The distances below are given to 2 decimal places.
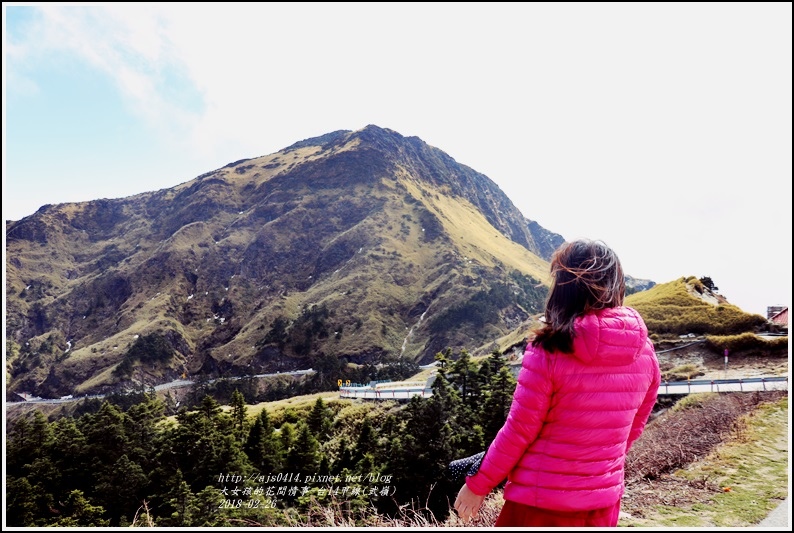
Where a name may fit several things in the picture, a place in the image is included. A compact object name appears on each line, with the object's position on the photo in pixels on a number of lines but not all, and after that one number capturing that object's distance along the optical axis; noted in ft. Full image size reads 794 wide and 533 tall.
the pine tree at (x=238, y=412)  66.33
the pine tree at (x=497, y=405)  50.57
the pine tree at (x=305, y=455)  52.85
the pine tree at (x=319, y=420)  75.00
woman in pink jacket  7.38
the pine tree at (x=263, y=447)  54.29
